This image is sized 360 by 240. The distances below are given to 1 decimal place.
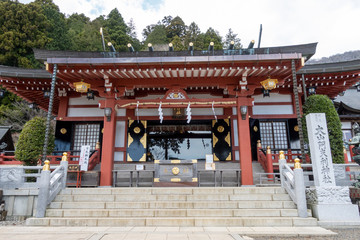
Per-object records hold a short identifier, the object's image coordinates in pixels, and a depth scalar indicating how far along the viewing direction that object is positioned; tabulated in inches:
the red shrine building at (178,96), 361.4
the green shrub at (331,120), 375.2
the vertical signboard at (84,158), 381.7
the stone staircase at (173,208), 237.1
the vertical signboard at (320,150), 249.0
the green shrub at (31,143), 366.3
